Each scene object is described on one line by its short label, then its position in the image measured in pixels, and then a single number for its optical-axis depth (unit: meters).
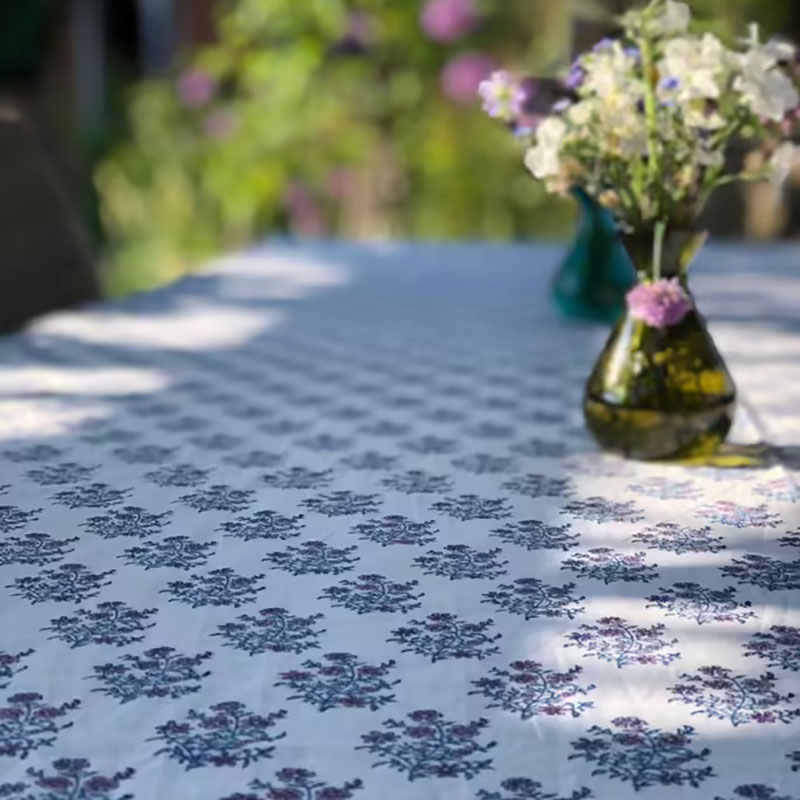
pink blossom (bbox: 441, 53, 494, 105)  5.29
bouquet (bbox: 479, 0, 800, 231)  1.38
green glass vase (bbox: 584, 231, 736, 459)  1.48
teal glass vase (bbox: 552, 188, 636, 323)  2.27
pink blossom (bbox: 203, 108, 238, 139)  5.58
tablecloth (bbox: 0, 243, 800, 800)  0.84
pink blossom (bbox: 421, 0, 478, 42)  5.29
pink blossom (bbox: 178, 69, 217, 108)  5.66
